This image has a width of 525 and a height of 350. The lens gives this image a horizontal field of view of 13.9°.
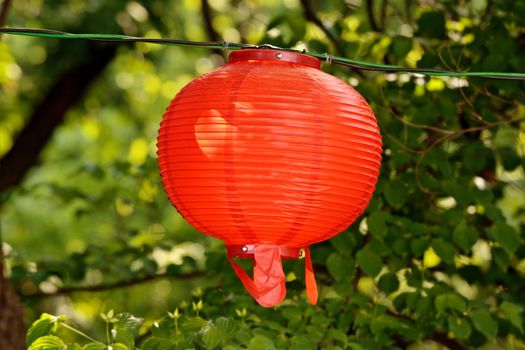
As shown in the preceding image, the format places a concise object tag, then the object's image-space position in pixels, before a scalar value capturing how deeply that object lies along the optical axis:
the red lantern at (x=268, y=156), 4.96
